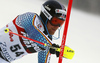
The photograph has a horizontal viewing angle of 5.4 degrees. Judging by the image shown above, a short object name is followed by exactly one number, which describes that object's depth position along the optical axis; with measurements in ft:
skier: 39.65
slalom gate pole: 38.10
